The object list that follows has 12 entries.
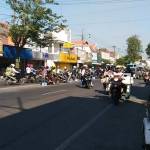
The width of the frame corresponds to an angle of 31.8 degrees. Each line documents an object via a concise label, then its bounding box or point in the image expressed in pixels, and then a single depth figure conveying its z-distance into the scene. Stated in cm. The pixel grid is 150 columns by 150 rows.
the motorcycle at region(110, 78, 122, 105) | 1166
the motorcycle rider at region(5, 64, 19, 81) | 2022
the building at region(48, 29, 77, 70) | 4050
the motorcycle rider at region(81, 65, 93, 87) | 1974
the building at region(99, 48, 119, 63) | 7591
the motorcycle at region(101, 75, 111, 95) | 1486
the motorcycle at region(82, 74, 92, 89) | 1966
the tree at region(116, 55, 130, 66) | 6720
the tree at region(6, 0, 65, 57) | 2553
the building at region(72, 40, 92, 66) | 5158
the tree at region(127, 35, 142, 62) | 6799
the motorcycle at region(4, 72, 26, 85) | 2087
